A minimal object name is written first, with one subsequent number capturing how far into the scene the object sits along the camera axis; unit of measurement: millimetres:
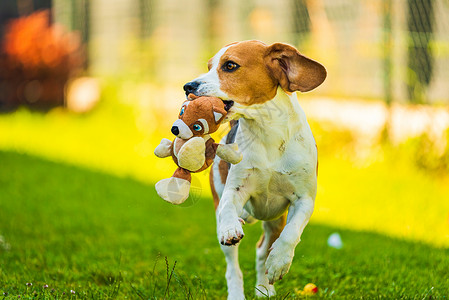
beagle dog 5793
